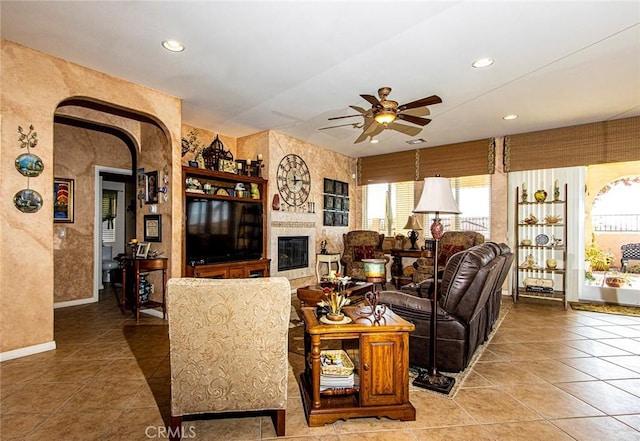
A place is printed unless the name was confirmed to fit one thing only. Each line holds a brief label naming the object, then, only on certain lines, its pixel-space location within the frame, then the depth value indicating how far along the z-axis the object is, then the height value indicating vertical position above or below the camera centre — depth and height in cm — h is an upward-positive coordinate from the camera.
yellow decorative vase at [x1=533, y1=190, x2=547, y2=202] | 547 +48
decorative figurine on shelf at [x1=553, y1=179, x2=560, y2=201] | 536 +55
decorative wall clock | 583 +81
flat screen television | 442 -13
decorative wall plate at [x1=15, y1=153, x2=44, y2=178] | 293 +53
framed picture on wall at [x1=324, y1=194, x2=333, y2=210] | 682 +45
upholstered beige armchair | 162 -64
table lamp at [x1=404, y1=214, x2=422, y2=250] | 651 -9
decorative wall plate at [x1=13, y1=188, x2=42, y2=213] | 291 +19
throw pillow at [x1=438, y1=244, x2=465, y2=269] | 578 -50
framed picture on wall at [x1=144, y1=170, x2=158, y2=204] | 433 +47
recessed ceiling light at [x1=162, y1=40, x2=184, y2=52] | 289 +163
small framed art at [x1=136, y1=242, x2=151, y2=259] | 426 -38
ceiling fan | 325 +121
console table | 402 -69
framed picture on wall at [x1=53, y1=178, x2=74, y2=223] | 486 +33
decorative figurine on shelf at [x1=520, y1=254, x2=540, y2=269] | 555 -70
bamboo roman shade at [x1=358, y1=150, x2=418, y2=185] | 691 +125
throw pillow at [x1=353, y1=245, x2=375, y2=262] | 650 -62
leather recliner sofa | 256 -74
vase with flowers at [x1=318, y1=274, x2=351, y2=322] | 208 -60
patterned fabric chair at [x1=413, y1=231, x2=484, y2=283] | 580 -46
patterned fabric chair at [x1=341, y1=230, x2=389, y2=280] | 634 -57
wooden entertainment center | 431 +16
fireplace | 578 -57
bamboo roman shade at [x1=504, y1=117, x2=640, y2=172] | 487 +128
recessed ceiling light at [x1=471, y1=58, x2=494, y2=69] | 319 +163
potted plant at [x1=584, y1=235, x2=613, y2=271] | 596 -69
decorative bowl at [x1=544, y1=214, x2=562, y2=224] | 534 +7
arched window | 770 +42
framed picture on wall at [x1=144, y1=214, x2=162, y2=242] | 429 -8
